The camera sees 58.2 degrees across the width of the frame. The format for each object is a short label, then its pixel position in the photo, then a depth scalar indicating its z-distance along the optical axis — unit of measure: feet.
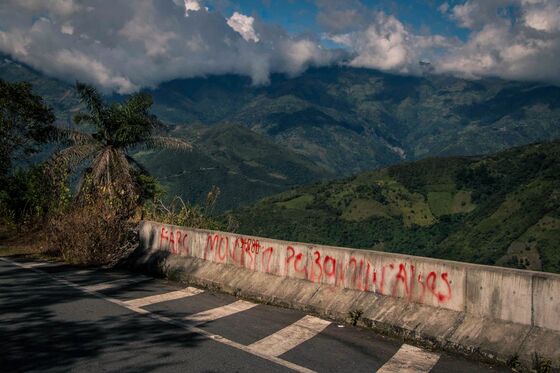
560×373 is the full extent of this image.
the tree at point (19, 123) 67.21
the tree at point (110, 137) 60.85
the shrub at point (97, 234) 36.19
